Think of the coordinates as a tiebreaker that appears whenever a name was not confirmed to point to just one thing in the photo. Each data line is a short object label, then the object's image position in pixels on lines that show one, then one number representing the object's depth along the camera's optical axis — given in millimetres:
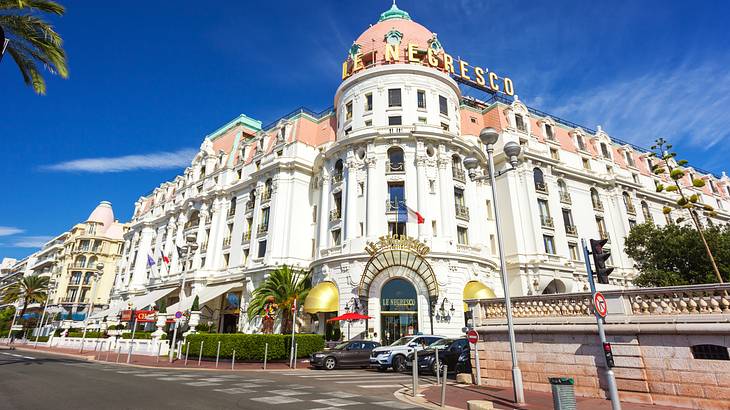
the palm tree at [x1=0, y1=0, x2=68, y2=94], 14805
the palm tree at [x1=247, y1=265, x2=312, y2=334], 29156
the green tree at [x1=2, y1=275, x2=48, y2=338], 57853
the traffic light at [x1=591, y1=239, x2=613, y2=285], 7992
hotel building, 27359
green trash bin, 7809
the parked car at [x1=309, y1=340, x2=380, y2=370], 20172
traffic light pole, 6918
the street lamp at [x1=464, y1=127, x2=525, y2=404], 9961
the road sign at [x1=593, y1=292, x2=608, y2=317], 7918
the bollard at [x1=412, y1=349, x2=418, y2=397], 11075
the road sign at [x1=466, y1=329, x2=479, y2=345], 13188
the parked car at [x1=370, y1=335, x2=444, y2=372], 18906
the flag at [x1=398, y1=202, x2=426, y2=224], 28453
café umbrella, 25266
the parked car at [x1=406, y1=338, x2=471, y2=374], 17359
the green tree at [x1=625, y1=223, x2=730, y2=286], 24688
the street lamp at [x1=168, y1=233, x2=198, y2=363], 25250
